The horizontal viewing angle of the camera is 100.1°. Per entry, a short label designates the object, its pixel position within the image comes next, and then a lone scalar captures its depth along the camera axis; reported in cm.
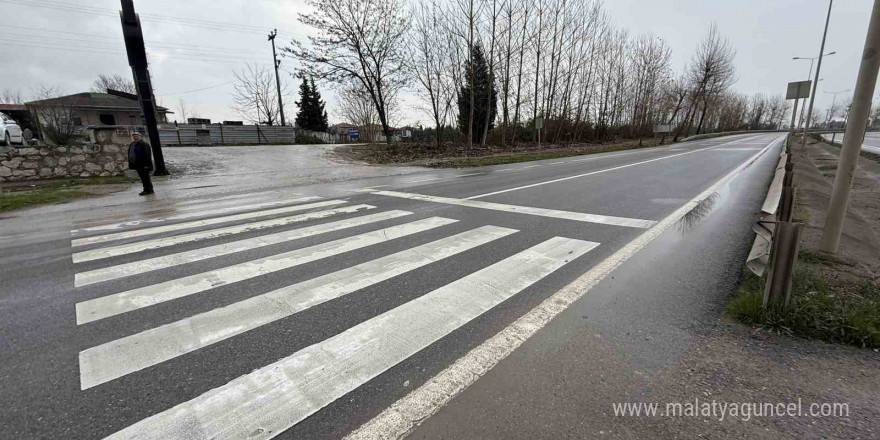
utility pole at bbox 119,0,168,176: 1311
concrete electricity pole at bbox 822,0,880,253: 389
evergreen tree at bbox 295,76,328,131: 5349
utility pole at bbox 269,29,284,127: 4016
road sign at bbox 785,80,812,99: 2317
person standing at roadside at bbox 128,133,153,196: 1022
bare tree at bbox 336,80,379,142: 5091
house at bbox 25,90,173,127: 4212
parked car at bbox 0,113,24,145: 1528
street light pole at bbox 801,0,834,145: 2468
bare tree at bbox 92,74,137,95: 5359
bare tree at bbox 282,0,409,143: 2223
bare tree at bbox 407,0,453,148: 2635
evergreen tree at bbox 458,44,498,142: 2811
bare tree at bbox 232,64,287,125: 5225
